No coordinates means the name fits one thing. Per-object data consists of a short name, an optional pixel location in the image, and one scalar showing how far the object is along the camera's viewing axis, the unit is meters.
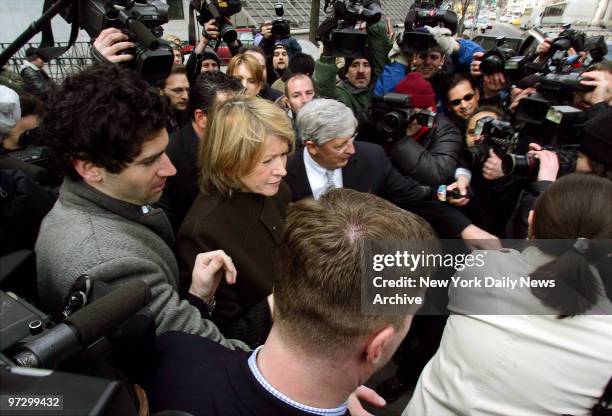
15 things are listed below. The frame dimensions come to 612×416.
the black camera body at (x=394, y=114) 2.60
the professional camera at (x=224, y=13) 3.59
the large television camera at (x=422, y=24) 3.45
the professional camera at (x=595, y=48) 3.65
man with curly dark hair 1.24
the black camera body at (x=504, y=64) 3.38
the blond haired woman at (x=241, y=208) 1.65
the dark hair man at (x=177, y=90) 3.21
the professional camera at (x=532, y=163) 2.09
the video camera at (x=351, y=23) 3.47
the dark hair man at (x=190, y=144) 2.33
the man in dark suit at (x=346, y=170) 2.23
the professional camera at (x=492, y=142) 2.43
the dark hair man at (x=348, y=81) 3.68
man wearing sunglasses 3.19
